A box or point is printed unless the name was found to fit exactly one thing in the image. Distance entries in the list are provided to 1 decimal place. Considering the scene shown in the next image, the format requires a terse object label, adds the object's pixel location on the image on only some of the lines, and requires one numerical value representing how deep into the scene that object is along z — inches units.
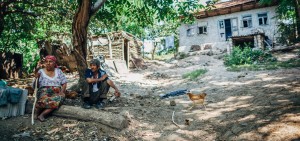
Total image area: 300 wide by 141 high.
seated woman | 149.2
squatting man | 183.2
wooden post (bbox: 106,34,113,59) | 569.7
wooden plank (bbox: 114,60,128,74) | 519.5
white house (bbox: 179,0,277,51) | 715.4
